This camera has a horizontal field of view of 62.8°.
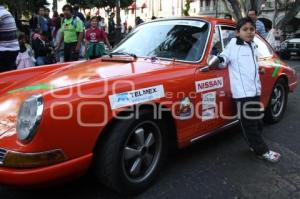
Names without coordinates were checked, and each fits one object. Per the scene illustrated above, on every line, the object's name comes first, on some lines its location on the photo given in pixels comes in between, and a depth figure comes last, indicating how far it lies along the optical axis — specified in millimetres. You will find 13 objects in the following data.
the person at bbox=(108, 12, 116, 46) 11418
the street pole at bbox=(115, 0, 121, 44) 10879
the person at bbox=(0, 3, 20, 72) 3294
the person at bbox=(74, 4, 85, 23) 6601
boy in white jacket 2615
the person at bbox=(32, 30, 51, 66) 5542
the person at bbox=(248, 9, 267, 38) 5821
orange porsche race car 1766
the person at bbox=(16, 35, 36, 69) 5212
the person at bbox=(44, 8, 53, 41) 7442
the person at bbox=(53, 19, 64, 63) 6219
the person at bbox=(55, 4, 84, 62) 5719
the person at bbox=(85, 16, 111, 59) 5751
